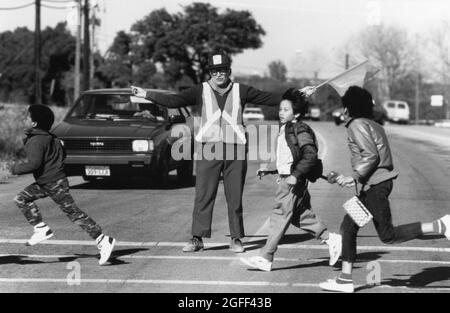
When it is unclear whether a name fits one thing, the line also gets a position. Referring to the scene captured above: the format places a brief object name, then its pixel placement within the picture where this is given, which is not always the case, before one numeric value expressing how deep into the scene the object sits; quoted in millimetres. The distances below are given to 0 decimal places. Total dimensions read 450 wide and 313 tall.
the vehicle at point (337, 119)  52694
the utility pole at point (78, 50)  40281
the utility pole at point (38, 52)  38625
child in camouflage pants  8203
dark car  15062
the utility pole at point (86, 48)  37656
